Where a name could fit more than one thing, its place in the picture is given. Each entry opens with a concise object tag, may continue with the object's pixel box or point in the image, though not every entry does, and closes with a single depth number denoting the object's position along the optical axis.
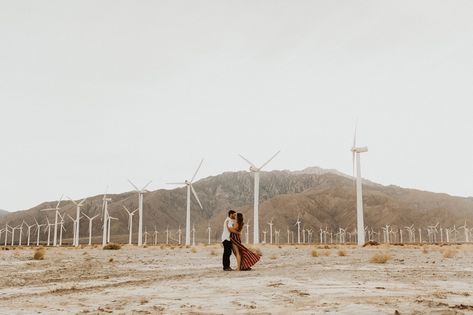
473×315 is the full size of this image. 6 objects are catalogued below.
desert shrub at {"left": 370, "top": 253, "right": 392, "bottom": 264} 22.51
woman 17.55
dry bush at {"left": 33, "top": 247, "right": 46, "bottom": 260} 28.92
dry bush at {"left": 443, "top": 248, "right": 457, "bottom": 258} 27.73
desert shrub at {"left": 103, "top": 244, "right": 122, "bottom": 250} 53.19
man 17.48
